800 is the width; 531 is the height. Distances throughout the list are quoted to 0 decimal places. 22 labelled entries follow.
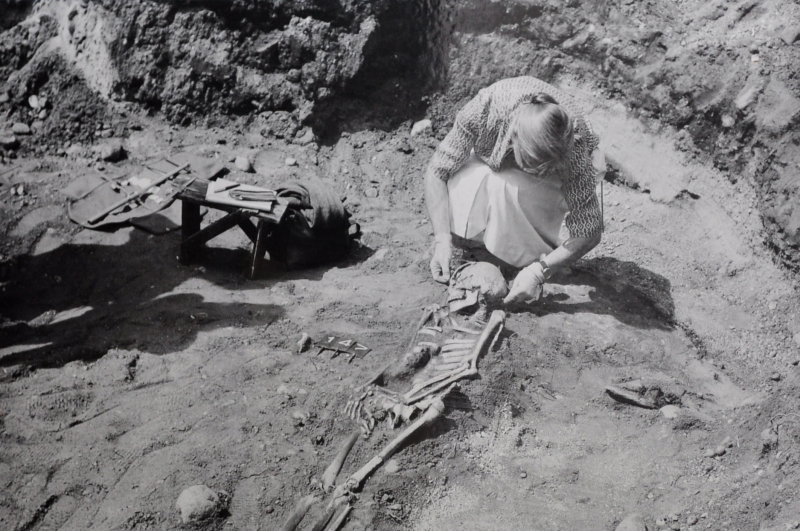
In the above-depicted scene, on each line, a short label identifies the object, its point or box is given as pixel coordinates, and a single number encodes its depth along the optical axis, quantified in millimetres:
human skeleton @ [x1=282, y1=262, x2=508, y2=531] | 2928
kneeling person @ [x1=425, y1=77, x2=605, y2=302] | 3578
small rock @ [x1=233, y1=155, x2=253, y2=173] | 5469
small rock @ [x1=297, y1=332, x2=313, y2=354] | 3739
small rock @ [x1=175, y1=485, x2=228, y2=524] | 2678
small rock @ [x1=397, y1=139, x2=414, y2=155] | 5828
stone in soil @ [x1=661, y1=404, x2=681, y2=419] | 3479
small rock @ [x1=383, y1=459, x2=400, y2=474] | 3002
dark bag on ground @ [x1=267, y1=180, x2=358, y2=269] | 4422
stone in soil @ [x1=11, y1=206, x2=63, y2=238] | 4568
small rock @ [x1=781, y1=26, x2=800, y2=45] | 4844
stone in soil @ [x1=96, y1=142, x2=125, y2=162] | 5492
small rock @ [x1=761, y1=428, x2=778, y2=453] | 3010
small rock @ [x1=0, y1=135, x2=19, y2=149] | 5465
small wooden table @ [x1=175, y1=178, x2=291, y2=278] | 4230
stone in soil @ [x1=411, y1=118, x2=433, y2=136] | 6012
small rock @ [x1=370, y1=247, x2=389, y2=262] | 4732
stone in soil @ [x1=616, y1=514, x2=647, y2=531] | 2742
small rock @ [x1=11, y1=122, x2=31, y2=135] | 5613
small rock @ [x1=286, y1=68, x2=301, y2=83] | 6027
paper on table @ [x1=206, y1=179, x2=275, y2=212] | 4203
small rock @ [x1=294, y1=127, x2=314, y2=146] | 5887
